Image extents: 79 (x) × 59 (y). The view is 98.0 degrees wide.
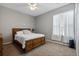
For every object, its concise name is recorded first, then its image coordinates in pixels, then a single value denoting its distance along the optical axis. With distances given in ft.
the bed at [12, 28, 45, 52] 7.64
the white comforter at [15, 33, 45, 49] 7.71
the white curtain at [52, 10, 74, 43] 7.08
